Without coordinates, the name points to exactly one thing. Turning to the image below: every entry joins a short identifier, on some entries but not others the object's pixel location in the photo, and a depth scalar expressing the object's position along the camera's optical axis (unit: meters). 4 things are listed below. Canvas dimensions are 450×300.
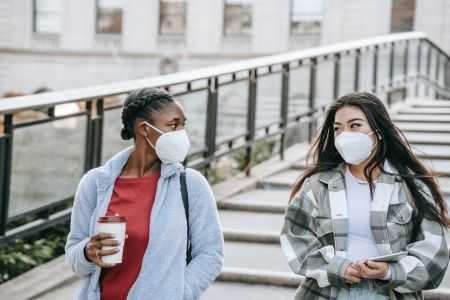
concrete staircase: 4.97
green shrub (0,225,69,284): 5.82
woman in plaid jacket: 3.06
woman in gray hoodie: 2.84
